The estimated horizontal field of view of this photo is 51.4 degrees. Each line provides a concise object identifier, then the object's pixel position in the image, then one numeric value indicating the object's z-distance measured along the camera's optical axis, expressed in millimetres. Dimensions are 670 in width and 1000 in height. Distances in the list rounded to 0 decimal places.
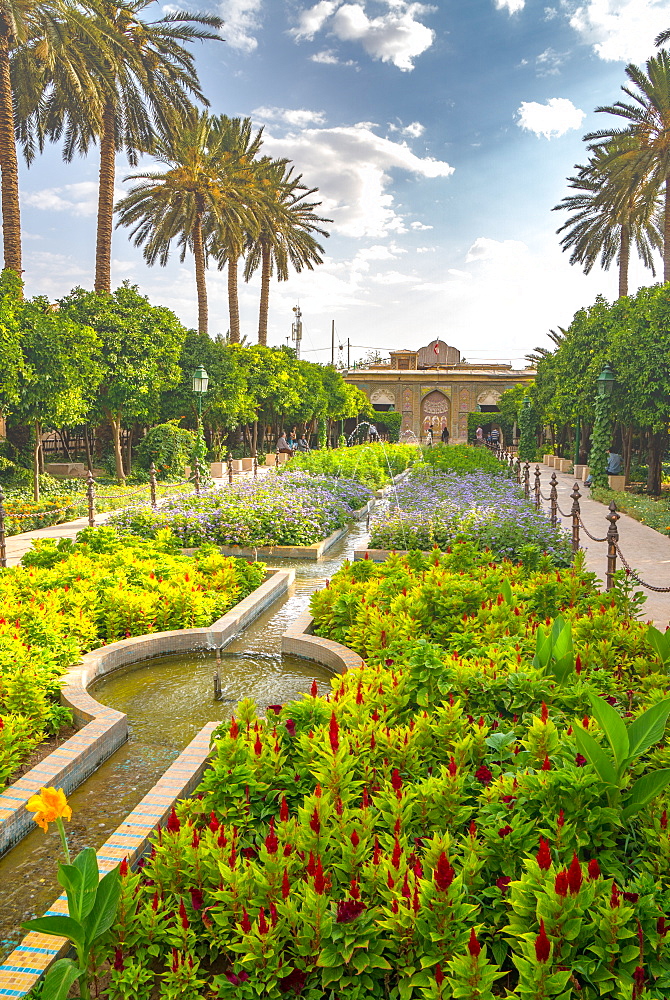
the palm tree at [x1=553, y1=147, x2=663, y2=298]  22891
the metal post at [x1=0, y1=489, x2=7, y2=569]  8258
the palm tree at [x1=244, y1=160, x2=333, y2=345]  27297
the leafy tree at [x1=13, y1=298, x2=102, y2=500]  13852
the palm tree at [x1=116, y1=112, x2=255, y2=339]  22500
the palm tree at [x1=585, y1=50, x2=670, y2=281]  19700
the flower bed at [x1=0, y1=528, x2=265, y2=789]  4180
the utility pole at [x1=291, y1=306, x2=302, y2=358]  54112
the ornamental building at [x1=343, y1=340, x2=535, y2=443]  49000
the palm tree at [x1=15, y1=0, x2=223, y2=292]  17203
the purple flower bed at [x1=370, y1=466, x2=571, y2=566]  8336
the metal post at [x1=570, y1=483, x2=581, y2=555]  8398
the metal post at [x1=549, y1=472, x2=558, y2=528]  10028
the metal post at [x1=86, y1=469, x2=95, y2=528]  11539
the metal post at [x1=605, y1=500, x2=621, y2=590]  7004
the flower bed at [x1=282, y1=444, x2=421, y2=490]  16750
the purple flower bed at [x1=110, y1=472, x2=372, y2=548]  10266
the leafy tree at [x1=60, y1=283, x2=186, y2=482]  17531
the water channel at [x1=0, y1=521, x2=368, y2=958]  3086
